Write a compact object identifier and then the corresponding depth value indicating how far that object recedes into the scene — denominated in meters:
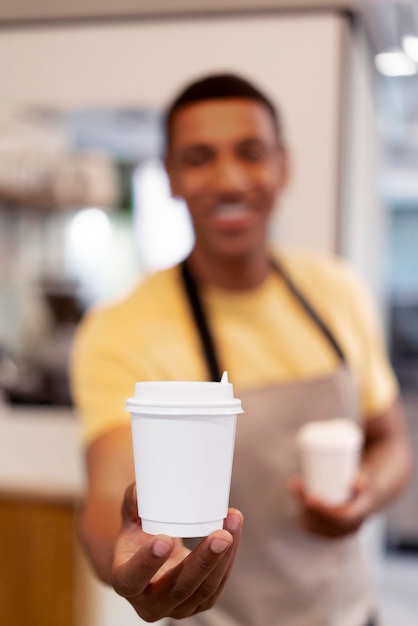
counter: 0.84
